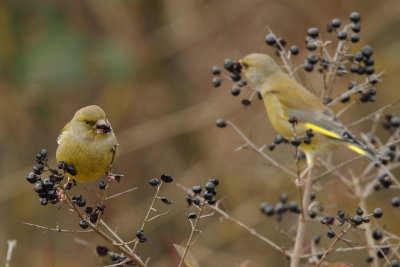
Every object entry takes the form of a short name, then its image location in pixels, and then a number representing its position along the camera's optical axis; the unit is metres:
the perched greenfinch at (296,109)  9.93
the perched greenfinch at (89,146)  7.43
